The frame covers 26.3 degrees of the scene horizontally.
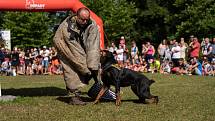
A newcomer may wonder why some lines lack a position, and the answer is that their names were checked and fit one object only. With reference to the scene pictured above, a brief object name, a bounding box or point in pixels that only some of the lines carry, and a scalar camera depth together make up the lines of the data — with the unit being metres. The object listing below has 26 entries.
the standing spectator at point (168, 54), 22.61
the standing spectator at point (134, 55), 23.73
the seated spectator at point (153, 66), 23.12
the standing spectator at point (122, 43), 23.61
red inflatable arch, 11.16
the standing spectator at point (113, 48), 23.53
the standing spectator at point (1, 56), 23.98
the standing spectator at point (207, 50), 20.95
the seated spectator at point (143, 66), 23.29
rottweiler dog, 9.29
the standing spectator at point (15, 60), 24.12
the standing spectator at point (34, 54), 25.18
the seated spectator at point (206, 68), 20.83
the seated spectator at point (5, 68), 23.98
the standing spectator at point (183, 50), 21.72
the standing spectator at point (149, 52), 23.23
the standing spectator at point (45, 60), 24.27
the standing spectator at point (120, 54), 23.48
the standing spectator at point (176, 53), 21.77
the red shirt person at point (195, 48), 21.08
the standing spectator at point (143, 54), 23.56
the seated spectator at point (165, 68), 22.39
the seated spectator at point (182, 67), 21.38
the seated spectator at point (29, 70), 24.31
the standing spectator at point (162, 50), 23.14
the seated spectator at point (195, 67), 20.95
